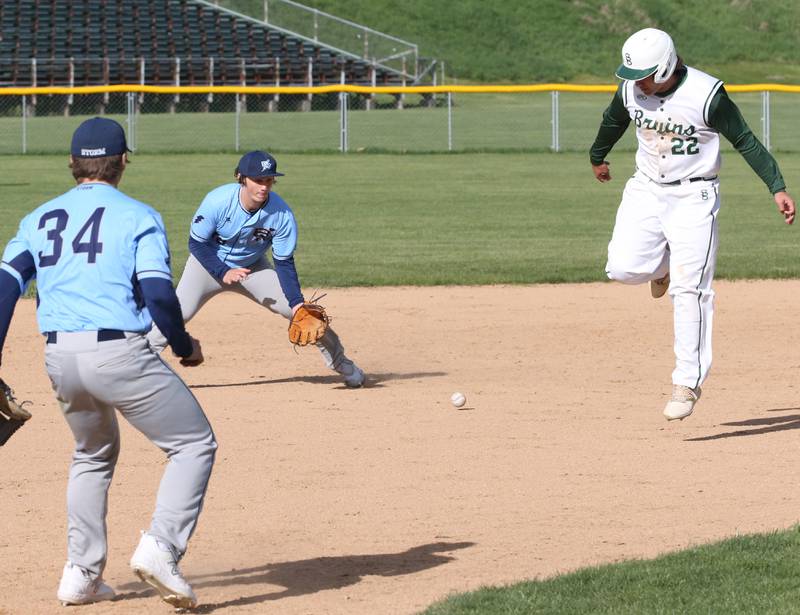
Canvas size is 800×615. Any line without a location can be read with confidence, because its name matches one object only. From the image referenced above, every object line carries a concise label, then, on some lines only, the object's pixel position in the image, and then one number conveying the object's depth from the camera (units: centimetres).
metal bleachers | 8581
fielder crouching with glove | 1839
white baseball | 1850
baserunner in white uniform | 1603
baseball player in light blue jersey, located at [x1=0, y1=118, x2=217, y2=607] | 990
